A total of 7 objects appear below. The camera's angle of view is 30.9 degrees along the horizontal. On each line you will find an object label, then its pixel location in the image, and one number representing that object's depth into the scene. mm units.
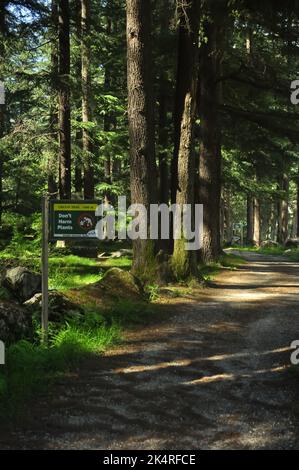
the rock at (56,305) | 8125
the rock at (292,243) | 37906
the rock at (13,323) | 6836
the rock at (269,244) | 42719
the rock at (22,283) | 8961
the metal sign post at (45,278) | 7027
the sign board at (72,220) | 7316
